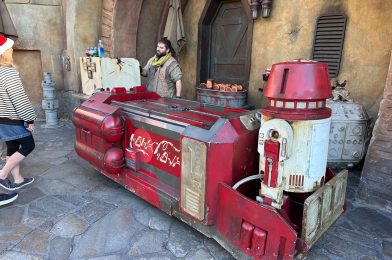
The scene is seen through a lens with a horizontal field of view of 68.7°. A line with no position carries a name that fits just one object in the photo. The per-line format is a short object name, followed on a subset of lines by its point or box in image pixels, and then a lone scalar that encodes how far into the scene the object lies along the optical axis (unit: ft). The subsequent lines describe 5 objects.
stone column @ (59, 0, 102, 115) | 20.42
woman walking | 10.00
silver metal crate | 12.42
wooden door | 19.45
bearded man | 15.28
